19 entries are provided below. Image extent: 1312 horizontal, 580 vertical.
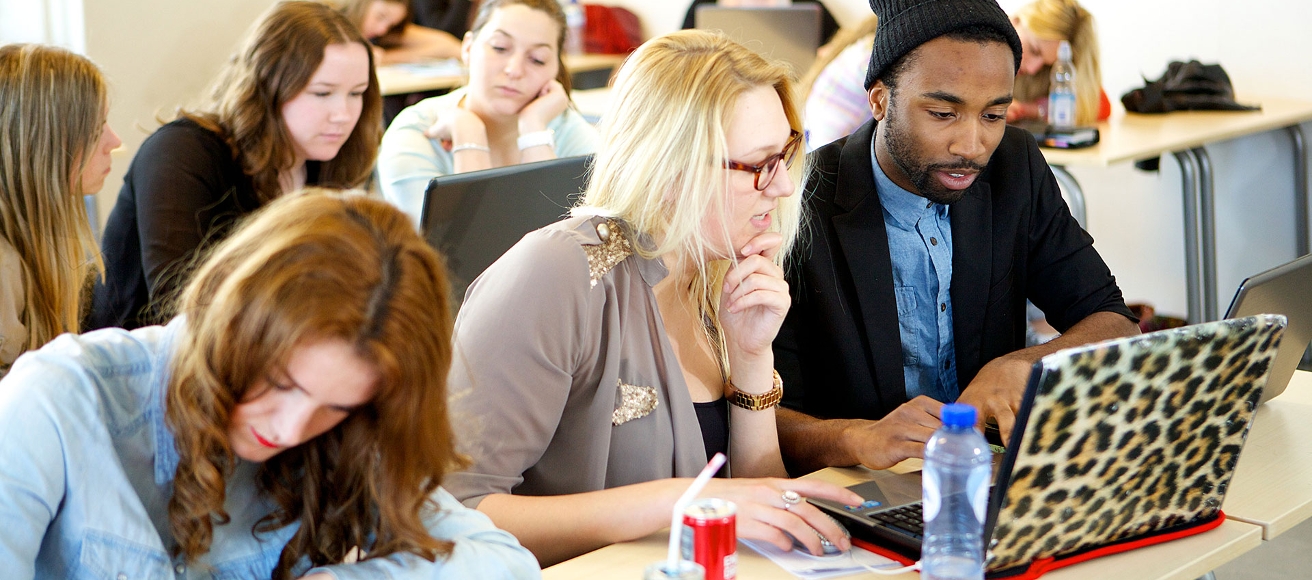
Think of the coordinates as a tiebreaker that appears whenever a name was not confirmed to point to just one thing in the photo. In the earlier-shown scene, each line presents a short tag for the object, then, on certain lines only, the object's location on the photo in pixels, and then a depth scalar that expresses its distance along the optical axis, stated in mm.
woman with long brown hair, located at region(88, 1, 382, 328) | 3858
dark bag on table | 6544
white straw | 2514
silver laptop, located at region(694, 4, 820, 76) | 7644
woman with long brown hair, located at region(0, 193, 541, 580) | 2460
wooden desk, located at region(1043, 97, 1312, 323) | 5757
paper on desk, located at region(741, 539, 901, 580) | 2732
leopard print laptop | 2612
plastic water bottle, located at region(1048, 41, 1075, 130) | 6215
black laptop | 3202
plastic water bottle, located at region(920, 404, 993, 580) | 2663
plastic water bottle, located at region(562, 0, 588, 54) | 9463
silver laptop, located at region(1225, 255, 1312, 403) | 3040
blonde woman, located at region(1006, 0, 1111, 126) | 6422
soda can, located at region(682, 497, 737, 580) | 2597
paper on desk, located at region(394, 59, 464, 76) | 8038
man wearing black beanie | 3282
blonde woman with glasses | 2834
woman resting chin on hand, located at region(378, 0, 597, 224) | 4728
